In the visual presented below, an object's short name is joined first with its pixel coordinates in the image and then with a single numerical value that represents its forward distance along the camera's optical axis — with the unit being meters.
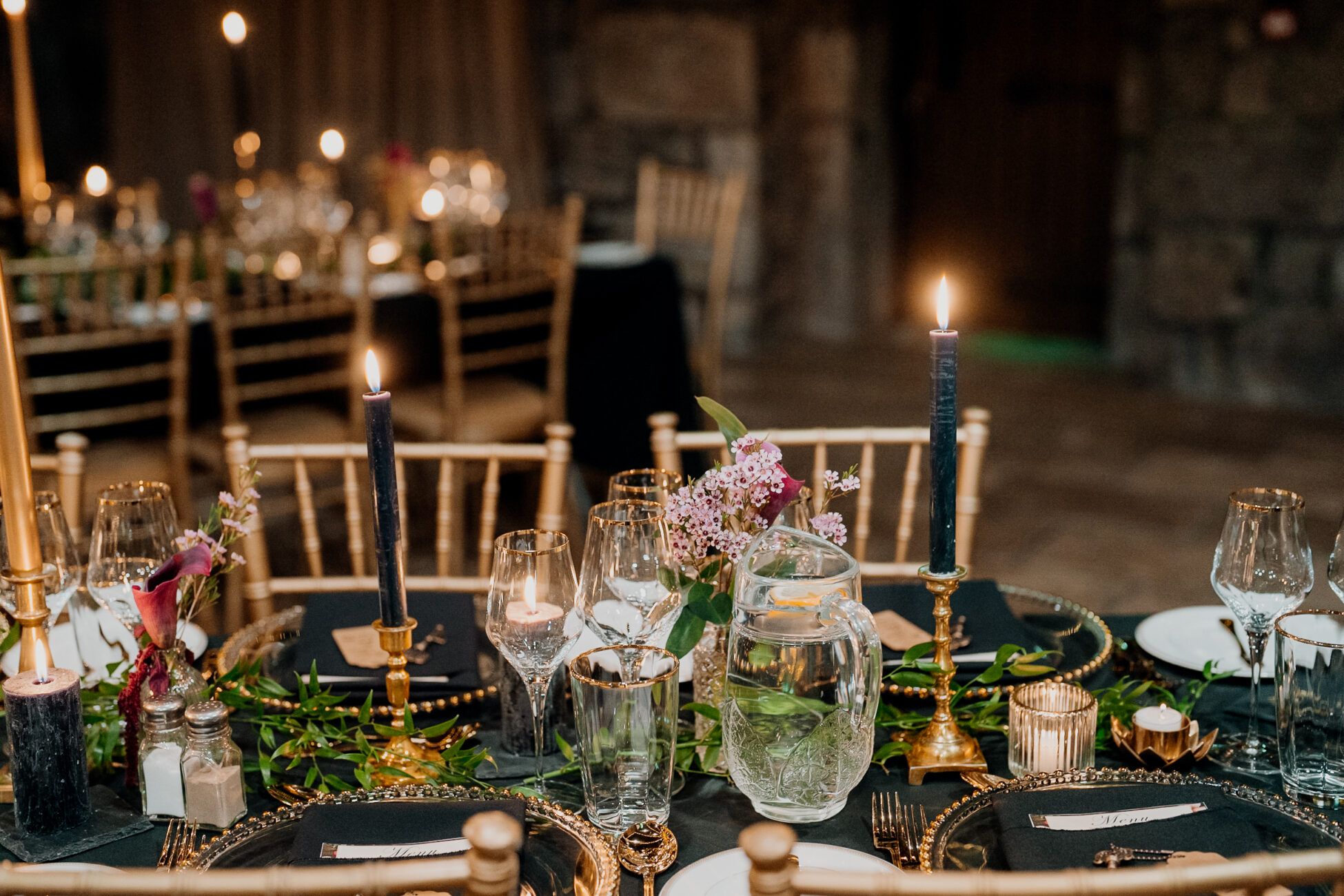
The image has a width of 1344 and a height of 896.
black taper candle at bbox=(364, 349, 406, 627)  0.90
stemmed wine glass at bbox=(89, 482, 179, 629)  1.08
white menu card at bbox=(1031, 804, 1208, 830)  0.87
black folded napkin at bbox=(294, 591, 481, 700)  1.15
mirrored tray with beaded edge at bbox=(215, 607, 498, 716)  1.13
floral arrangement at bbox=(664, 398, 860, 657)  0.96
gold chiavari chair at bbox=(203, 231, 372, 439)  2.79
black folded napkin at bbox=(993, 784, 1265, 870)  0.84
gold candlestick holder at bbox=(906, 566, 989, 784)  1.00
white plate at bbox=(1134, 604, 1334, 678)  1.23
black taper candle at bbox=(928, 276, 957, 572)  0.94
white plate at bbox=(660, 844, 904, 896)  0.84
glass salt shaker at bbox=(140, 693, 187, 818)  0.95
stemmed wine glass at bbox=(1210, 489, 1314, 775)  1.04
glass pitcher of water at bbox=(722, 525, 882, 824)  0.89
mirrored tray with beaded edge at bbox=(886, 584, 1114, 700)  1.13
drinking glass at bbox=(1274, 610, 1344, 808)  0.92
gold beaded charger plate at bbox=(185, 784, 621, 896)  0.84
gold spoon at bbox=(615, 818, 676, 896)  0.87
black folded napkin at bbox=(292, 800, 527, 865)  0.84
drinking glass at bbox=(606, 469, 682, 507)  1.21
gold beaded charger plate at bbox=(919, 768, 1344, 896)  0.87
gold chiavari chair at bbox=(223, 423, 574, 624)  1.56
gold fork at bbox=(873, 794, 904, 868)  0.91
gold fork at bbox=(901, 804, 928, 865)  0.90
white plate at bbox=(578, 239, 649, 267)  3.79
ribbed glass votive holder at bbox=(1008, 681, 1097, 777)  0.98
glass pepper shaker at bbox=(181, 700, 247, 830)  0.93
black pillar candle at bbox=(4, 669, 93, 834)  0.90
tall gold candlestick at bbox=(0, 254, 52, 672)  0.86
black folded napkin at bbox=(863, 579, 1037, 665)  1.20
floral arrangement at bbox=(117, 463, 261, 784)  0.95
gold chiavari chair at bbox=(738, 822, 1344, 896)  0.58
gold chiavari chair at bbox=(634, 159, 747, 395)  4.10
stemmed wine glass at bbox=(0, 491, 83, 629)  1.10
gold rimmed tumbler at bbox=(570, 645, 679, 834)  0.85
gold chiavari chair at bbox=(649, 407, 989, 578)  1.60
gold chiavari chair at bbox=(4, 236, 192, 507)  2.51
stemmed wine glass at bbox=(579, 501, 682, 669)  0.97
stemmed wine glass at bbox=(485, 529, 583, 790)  0.95
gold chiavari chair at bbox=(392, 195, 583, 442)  3.22
